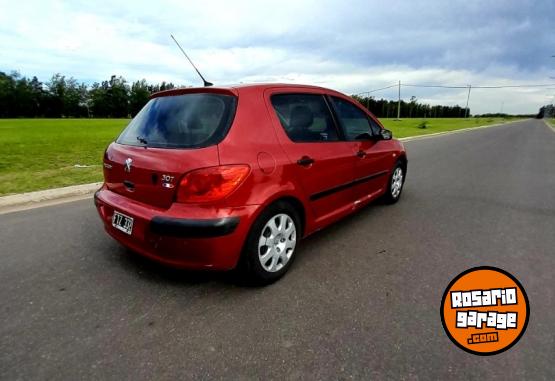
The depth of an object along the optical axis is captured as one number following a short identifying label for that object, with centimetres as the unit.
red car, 228
